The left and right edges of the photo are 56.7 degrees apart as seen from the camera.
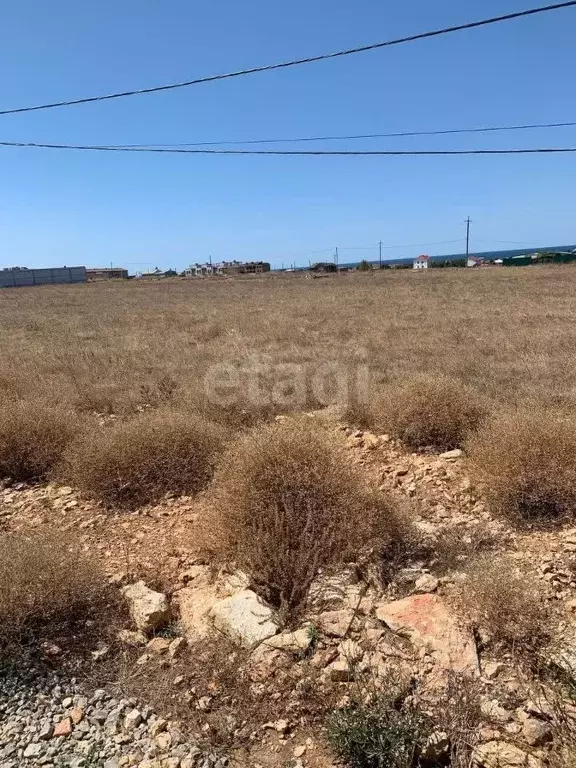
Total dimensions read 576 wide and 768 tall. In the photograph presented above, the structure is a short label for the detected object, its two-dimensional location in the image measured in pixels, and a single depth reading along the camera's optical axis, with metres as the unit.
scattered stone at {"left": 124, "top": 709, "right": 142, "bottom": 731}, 2.33
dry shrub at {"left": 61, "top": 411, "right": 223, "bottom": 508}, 4.55
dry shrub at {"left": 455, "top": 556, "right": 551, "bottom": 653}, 2.56
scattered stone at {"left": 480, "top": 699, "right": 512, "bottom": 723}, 2.21
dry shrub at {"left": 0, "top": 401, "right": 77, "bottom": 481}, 5.09
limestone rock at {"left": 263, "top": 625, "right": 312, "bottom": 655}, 2.67
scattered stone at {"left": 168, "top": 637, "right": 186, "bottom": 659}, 2.75
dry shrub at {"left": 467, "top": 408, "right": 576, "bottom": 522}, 3.77
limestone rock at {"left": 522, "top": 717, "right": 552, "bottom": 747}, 2.10
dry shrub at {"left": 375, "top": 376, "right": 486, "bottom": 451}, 5.23
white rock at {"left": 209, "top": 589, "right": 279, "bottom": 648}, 2.78
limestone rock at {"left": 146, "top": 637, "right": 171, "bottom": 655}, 2.79
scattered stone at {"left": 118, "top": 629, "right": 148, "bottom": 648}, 2.86
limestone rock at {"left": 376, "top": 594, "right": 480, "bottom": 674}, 2.51
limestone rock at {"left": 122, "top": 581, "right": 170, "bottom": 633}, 2.94
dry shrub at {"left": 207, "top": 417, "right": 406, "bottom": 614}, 3.20
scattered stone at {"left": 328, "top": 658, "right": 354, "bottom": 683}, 2.48
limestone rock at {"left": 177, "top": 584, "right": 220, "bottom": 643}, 2.93
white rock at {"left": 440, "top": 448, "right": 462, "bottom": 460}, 4.88
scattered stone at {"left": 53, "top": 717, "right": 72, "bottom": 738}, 2.31
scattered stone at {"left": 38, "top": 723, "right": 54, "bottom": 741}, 2.30
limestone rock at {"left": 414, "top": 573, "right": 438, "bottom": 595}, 3.07
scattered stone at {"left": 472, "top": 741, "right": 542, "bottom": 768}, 2.03
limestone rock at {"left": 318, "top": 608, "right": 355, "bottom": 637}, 2.77
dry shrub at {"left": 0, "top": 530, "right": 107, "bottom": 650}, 2.75
